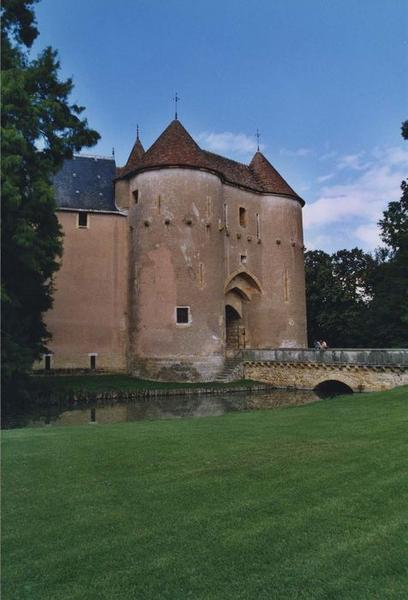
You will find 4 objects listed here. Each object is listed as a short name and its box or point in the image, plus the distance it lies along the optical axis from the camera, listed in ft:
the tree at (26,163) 45.01
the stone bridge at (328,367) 71.10
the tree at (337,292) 121.39
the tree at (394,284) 90.22
